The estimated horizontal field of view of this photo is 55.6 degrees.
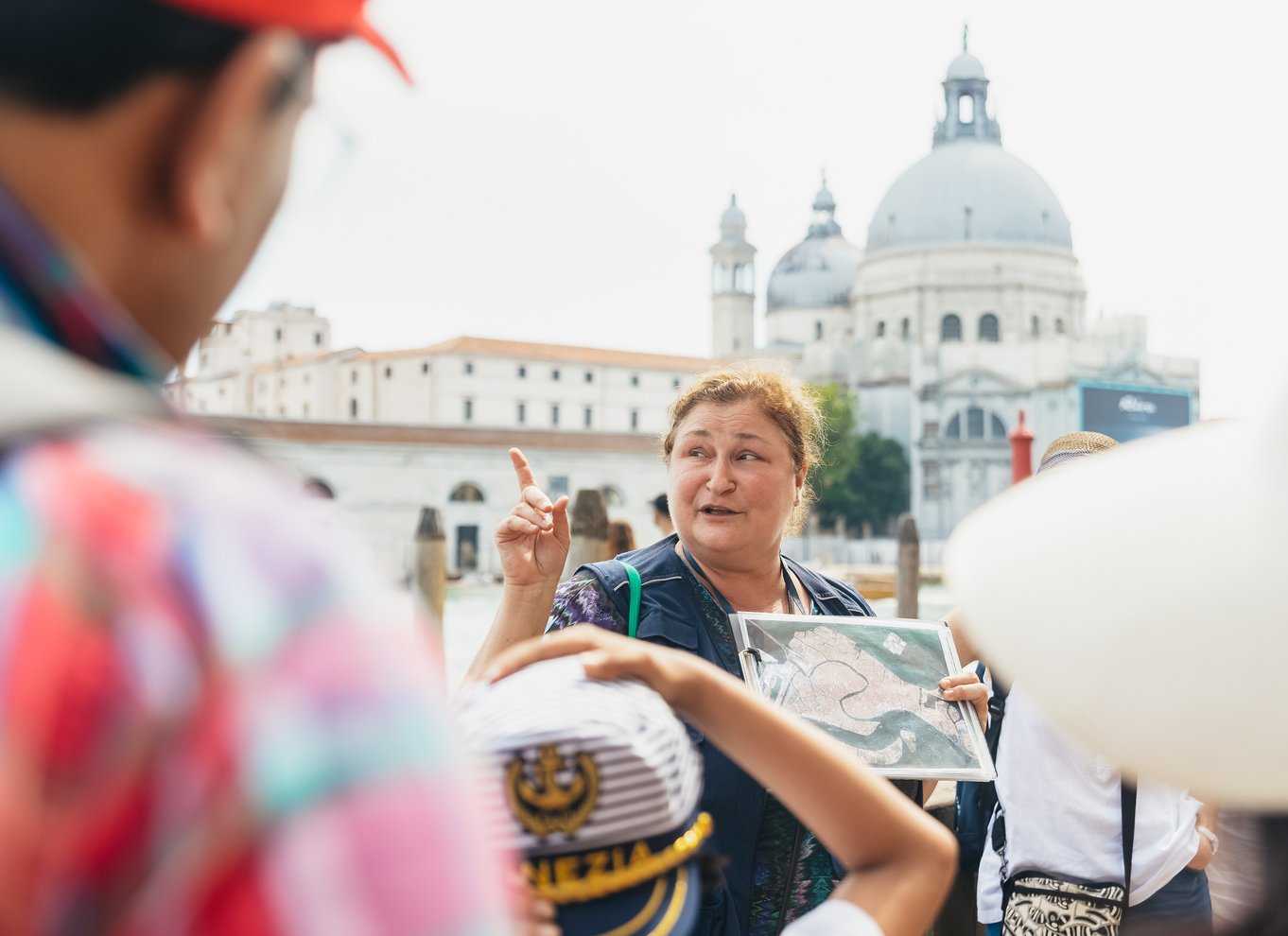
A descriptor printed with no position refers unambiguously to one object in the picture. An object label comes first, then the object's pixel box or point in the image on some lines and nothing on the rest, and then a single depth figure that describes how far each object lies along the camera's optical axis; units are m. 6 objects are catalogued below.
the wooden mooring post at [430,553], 12.12
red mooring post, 17.62
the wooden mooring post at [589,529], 8.31
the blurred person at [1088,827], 2.42
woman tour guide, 1.96
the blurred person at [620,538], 7.05
